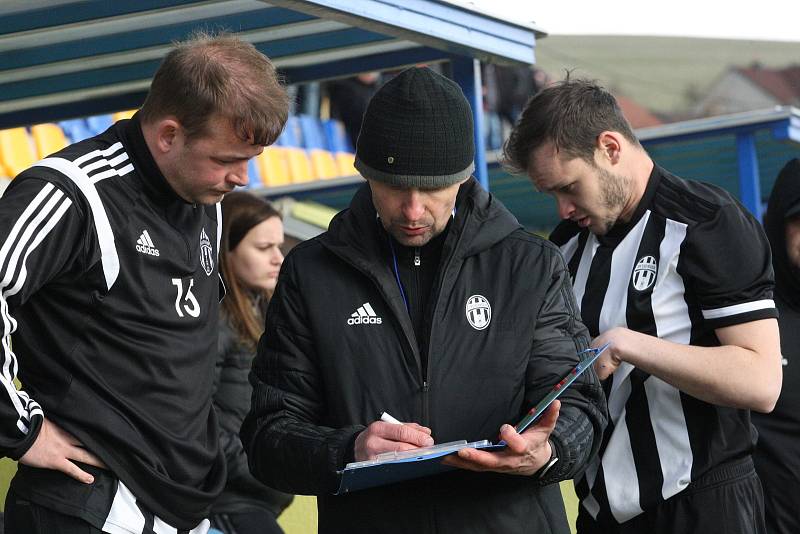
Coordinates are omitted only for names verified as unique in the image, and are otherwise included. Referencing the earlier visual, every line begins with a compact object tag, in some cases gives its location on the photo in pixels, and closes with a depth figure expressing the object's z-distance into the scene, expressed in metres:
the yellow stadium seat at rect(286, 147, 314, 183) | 22.63
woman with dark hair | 8.33
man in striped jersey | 6.19
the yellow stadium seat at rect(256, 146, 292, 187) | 21.41
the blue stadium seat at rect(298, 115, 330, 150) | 24.60
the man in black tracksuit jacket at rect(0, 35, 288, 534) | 5.31
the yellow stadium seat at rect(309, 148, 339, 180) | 23.84
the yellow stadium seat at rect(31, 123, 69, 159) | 17.26
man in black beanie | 5.27
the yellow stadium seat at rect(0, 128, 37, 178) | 16.46
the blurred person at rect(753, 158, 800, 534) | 7.80
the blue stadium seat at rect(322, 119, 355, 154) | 25.82
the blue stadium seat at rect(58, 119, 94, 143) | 18.61
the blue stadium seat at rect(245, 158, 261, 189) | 20.52
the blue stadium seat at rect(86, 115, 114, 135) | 19.20
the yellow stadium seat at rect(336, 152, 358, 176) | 25.01
